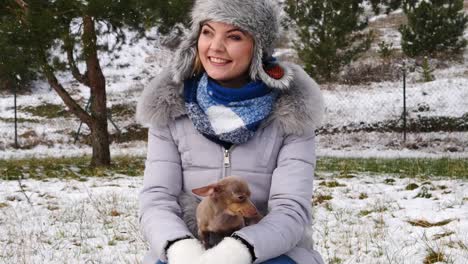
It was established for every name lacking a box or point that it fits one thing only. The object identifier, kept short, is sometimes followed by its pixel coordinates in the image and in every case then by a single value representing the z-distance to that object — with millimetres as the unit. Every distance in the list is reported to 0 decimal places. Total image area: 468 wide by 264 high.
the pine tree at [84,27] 9109
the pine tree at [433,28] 21000
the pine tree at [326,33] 20797
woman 2498
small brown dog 2125
